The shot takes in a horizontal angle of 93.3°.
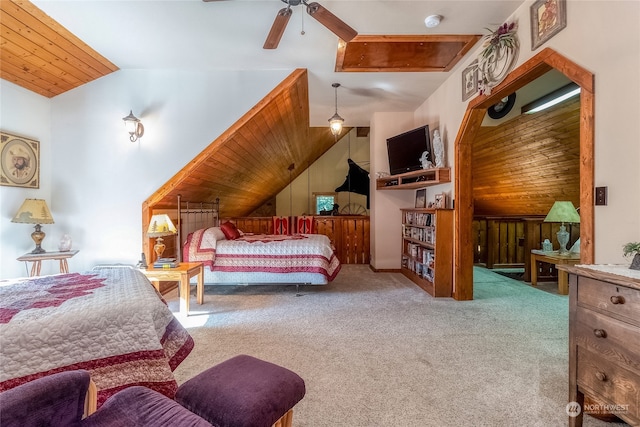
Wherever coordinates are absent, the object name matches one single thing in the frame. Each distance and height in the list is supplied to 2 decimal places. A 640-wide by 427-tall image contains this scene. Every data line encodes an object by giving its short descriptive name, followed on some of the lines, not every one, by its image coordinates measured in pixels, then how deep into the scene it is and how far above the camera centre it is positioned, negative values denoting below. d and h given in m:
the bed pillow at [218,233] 4.23 -0.31
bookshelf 3.90 -0.54
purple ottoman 1.12 -0.73
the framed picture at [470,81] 3.35 +1.52
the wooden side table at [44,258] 3.25 -0.51
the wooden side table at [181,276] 3.23 -0.70
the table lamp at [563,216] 4.21 -0.06
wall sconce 3.60 +1.04
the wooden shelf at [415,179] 3.98 +0.49
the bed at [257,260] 4.04 -0.65
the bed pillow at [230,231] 4.58 -0.30
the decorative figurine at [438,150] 4.07 +0.84
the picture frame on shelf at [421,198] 4.88 +0.23
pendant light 4.16 +1.24
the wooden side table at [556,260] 4.02 -0.67
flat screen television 4.37 +0.96
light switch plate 1.76 +0.09
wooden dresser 1.24 -0.58
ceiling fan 2.08 +1.39
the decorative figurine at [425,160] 4.24 +0.74
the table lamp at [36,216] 3.21 -0.04
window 8.76 +0.37
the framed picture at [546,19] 2.11 +1.42
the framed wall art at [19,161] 3.19 +0.56
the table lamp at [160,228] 3.38 -0.18
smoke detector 2.71 +1.74
